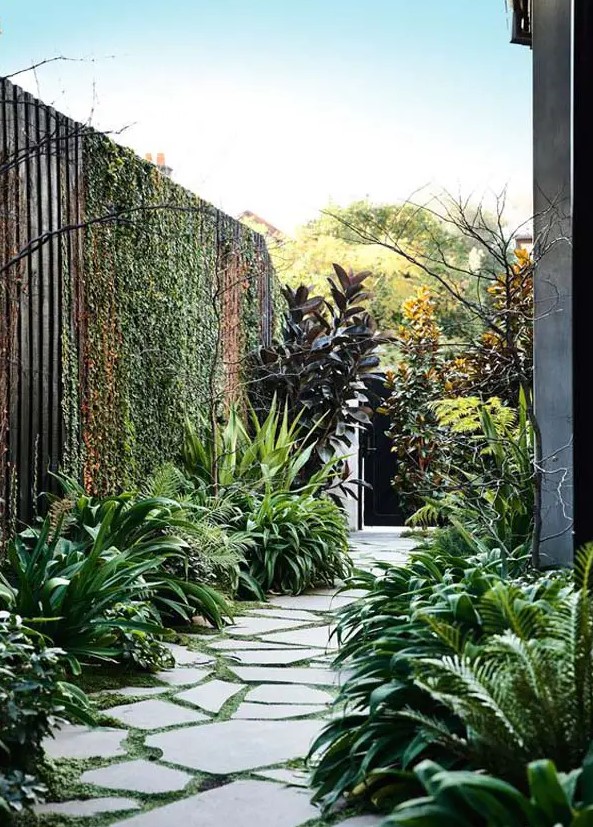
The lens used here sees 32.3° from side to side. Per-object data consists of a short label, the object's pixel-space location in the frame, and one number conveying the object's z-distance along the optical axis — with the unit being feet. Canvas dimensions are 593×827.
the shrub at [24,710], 7.75
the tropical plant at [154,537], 15.66
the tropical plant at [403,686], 7.90
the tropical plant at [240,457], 23.02
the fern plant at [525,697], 6.77
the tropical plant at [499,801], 5.56
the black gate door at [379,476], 37.73
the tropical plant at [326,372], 29.96
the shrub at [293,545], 20.42
